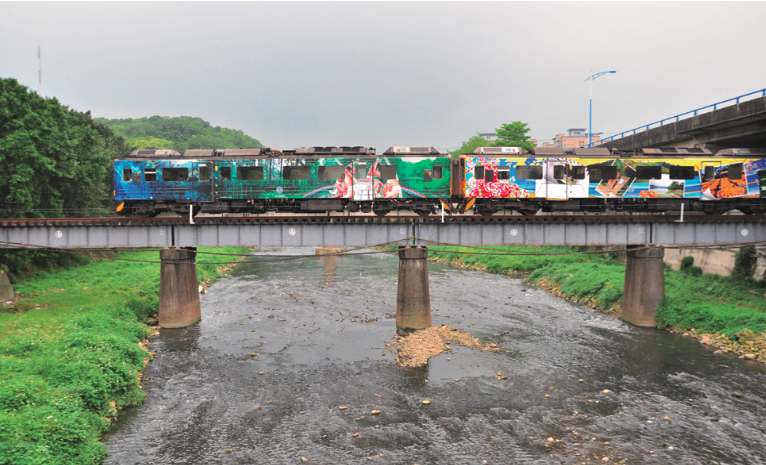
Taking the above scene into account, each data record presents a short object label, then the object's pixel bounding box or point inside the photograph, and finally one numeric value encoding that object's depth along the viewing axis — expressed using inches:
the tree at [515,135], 2381.9
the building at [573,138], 6481.3
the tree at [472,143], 3346.5
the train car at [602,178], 955.3
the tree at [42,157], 1090.1
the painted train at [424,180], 942.4
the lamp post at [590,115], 1620.8
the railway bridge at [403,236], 903.1
